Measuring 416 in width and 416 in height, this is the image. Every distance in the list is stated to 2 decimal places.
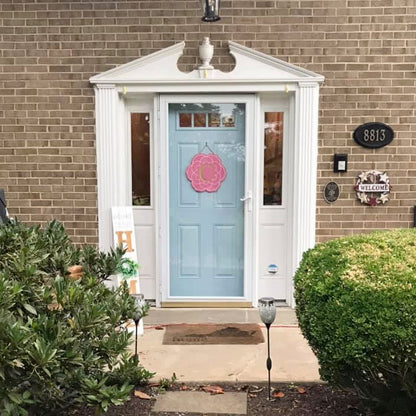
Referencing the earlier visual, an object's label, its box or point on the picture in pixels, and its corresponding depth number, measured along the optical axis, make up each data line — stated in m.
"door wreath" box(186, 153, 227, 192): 4.91
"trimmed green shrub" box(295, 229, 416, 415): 2.30
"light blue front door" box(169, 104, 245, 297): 4.87
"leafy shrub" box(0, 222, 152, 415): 2.05
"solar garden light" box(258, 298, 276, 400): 3.04
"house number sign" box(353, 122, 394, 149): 4.68
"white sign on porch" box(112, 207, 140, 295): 4.59
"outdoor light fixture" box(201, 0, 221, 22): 4.19
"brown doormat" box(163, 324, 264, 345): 4.15
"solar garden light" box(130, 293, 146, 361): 2.84
